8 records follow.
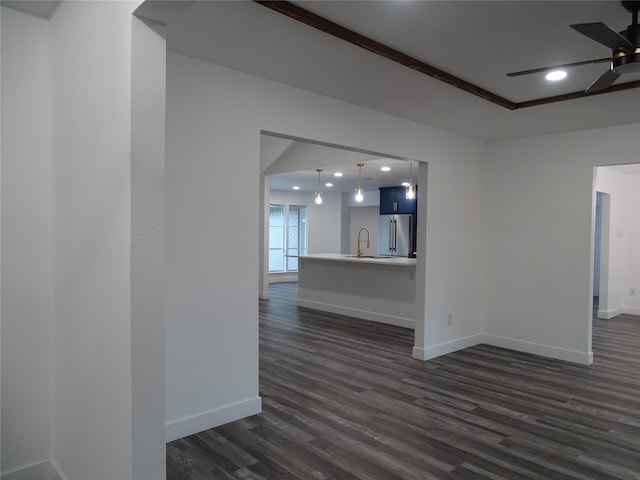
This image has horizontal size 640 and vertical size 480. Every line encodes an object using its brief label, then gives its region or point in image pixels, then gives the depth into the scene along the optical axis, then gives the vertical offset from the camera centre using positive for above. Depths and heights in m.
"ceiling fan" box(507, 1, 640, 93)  2.21 +1.01
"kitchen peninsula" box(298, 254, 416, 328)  6.46 -0.92
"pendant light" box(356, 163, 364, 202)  7.70 +0.66
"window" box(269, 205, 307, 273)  12.38 -0.17
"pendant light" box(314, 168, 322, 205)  8.50 +0.61
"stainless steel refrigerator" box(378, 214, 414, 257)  10.31 -0.11
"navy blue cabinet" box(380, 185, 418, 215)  10.33 +0.68
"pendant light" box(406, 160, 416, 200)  7.19 +0.63
